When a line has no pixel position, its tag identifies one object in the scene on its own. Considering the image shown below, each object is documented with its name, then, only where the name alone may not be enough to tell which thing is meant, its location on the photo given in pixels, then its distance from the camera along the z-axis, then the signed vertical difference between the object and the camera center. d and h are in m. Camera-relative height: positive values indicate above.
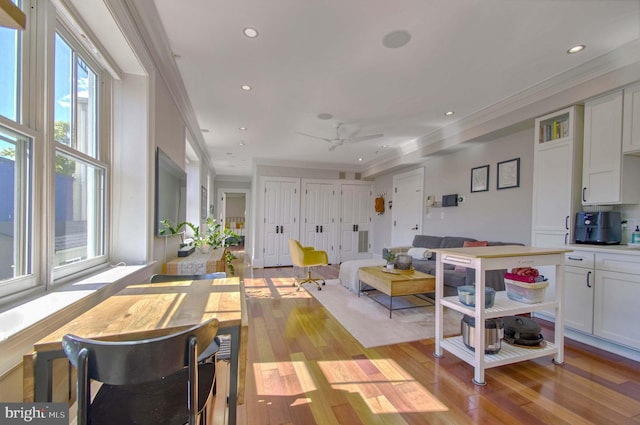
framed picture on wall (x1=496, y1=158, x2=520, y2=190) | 3.79 +0.54
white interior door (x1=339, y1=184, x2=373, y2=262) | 7.33 -0.31
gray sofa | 3.48 -0.82
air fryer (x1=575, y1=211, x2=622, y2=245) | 2.59 -0.14
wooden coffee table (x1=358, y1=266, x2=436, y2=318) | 3.23 -0.88
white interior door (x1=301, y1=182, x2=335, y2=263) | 7.00 -0.21
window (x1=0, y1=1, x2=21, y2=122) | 1.17 +0.57
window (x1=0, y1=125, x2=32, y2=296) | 1.18 -0.02
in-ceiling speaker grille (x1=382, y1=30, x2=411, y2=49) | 2.20 +1.42
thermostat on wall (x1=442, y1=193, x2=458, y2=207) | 4.79 +0.19
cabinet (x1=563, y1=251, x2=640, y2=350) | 2.31 -0.74
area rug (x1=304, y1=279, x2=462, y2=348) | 2.76 -1.28
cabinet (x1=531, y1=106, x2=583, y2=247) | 2.84 +0.40
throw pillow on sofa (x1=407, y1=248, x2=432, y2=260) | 4.55 -0.74
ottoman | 4.22 -1.02
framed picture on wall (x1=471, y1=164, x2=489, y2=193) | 4.27 +0.52
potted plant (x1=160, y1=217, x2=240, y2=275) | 3.74 -0.49
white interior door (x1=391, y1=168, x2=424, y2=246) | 5.74 +0.07
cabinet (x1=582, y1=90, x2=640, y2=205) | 2.51 +0.51
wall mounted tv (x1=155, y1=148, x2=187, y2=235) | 2.51 +0.16
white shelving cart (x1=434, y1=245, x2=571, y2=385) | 1.98 -0.74
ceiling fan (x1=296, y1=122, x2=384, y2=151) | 4.16 +1.08
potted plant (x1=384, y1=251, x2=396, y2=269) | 3.80 -0.69
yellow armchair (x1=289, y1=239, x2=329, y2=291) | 4.55 -0.83
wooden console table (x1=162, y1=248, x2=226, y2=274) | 2.82 -0.63
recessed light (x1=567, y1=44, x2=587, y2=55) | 2.37 +1.44
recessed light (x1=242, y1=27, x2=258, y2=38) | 2.18 +1.41
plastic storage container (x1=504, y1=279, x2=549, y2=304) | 2.18 -0.65
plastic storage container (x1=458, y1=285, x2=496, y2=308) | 2.12 -0.67
